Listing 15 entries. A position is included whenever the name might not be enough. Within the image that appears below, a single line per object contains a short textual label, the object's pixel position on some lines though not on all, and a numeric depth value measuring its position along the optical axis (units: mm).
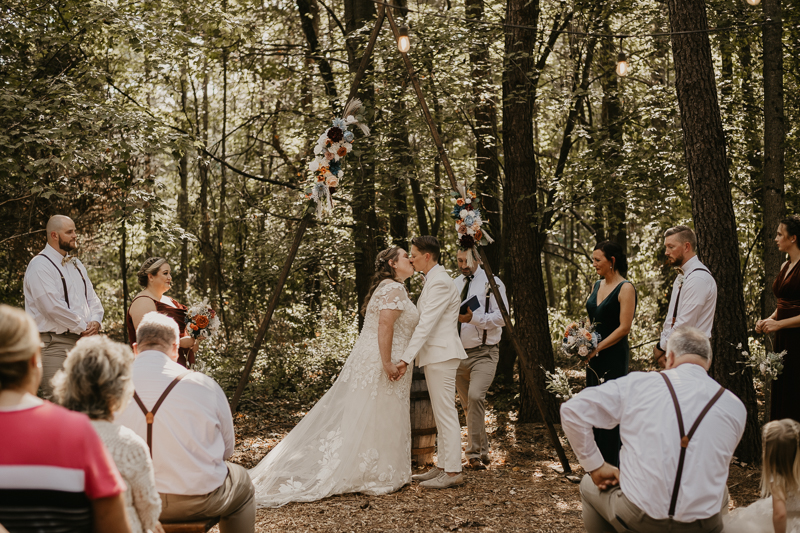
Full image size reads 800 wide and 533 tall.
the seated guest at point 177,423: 3357
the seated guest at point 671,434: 3004
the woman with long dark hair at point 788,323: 5180
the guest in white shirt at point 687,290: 5145
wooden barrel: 6508
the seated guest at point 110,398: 2561
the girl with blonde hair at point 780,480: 3324
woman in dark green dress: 5453
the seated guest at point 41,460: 2045
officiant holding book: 6797
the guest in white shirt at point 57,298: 6156
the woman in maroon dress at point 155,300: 5754
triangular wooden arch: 6363
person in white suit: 5961
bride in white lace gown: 5738
